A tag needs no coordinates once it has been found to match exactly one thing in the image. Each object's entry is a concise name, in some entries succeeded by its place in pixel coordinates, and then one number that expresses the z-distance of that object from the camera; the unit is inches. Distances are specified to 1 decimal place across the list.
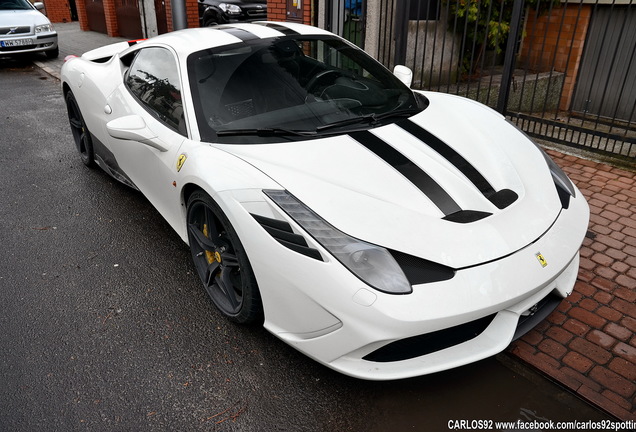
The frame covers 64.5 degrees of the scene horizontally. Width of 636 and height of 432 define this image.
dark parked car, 457.7
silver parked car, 421.1
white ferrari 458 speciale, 81.2
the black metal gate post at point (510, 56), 205.8
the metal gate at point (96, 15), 600.1
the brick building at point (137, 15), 331.9
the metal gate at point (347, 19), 290.4
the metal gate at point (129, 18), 527.2
